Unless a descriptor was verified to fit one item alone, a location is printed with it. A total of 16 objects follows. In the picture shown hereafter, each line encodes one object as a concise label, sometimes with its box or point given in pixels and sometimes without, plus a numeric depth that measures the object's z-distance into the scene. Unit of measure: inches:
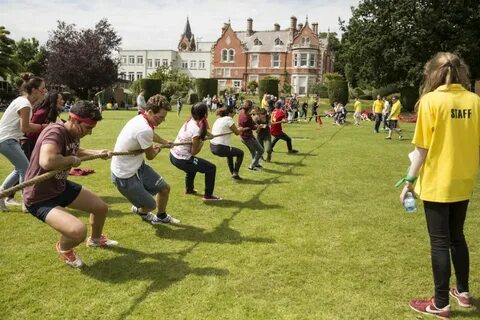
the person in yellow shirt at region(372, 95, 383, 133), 940.0
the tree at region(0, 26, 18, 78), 1792.6
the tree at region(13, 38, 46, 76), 2645.2
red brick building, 2773.1
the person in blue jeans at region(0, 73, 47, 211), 254.7
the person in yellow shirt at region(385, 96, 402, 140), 792.4
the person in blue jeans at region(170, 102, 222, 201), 308.8
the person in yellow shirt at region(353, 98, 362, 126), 1177.4
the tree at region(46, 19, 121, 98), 2064.5
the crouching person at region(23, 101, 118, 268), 179.9
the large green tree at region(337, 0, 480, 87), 1456.7
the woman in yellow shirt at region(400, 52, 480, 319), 148.4
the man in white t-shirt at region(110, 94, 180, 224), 234.7
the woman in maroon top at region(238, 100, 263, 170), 442.9
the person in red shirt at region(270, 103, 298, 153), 539.2
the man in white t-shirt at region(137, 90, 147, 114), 807.1
